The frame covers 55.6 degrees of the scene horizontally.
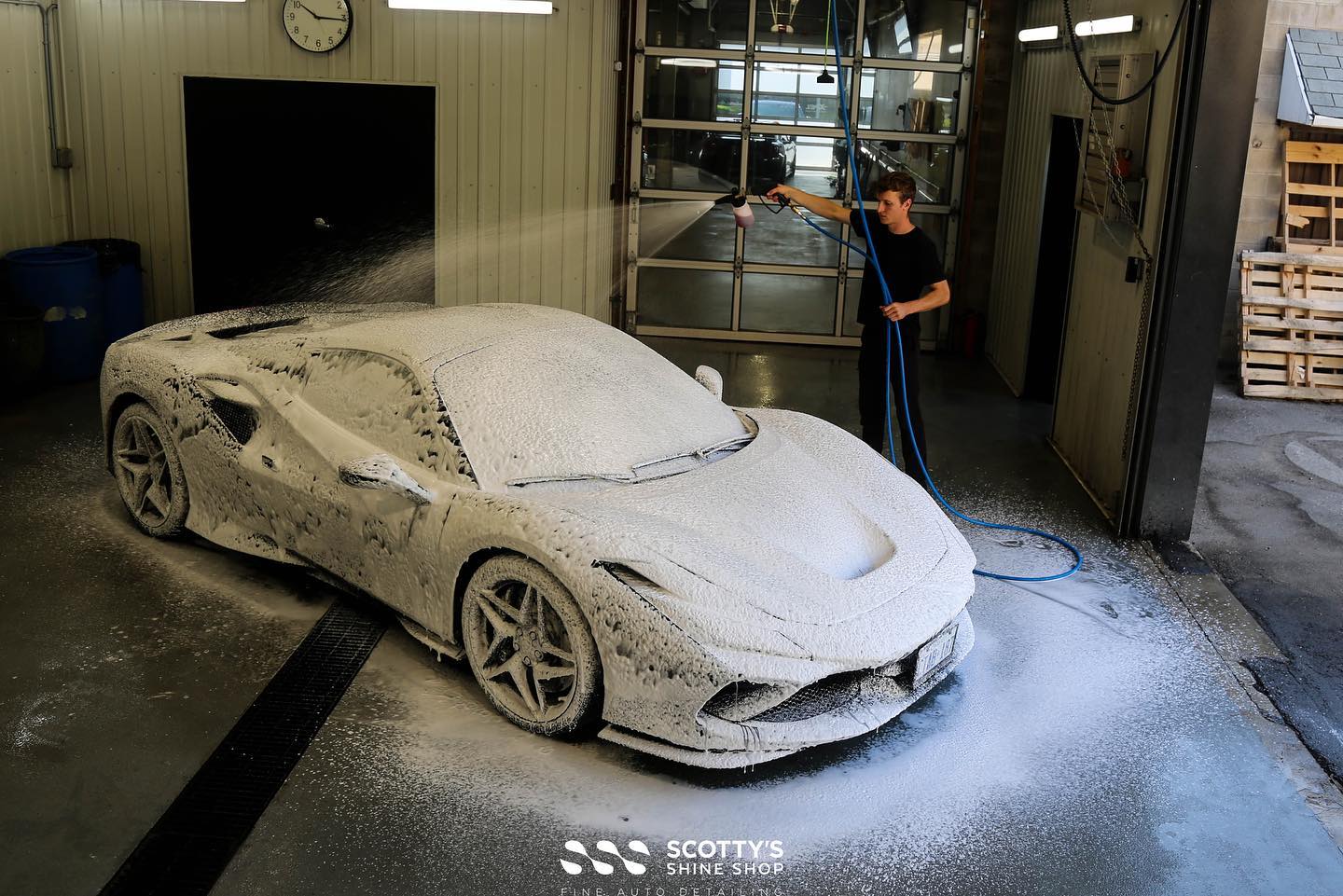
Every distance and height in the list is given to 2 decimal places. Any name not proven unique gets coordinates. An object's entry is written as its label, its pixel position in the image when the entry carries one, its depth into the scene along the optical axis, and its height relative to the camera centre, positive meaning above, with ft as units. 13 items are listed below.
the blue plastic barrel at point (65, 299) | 28.86 -4.11
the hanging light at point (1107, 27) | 23.45 +2.48
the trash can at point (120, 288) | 31.48 -4.13
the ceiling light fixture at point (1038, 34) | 30.22 +2.87
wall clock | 33.17 +2.61
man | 22.34 -2.55
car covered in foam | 13.07 -4.39
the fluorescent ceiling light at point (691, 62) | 35.44 +2.10
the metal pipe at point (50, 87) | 32.07 +0.72
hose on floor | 21.53 -5.29
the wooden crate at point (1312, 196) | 34.63 -0.84
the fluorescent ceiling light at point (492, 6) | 31.71 +3.08
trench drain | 11.77 -6.65
